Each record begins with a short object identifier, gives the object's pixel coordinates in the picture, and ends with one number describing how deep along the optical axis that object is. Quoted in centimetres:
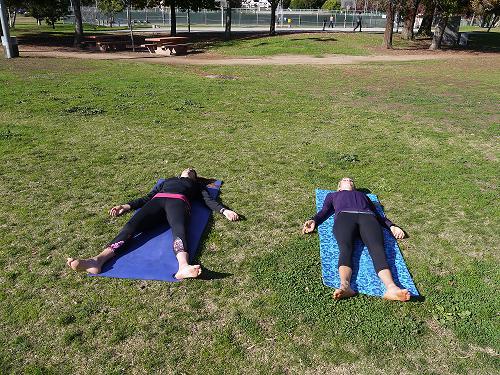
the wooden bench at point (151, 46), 2748
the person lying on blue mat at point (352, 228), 420
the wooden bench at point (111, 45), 2823
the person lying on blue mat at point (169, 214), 440
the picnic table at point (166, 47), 2691
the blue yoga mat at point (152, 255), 444
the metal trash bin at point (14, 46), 2246
